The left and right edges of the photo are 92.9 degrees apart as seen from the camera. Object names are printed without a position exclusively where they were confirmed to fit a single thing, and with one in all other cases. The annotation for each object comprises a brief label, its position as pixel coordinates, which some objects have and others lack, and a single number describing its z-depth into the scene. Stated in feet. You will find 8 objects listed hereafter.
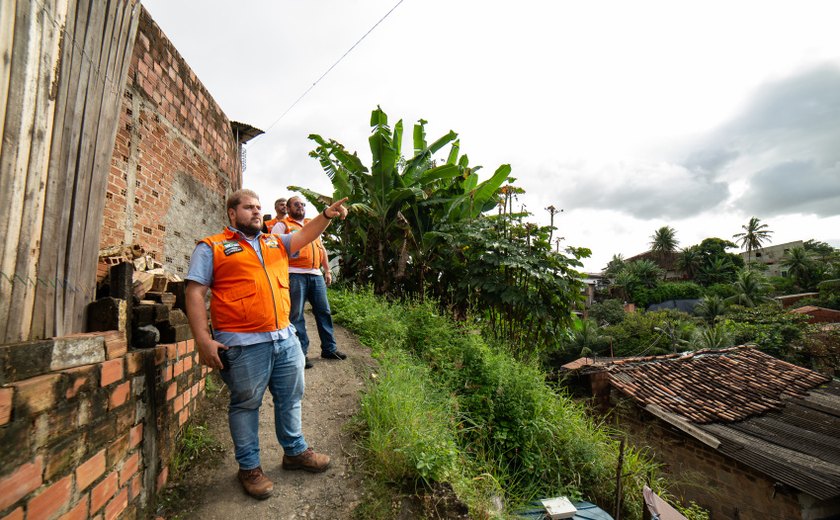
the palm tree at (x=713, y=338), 65.82
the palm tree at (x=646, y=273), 131.75
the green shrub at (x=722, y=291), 113.16
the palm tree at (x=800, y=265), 115.75
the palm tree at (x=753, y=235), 153.69
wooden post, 11.83
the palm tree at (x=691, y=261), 139.44
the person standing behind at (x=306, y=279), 12.34
